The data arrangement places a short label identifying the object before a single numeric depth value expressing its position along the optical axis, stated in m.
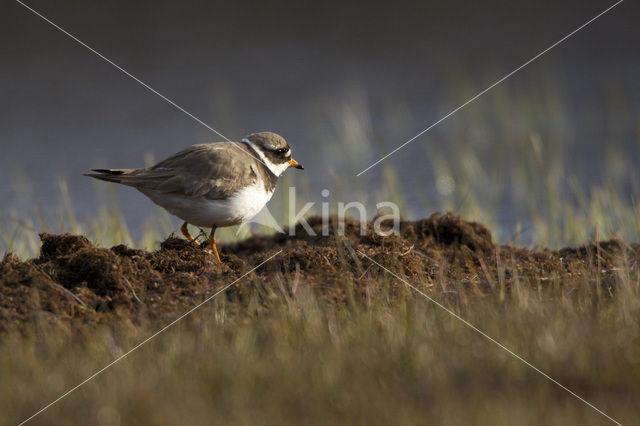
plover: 13.84
